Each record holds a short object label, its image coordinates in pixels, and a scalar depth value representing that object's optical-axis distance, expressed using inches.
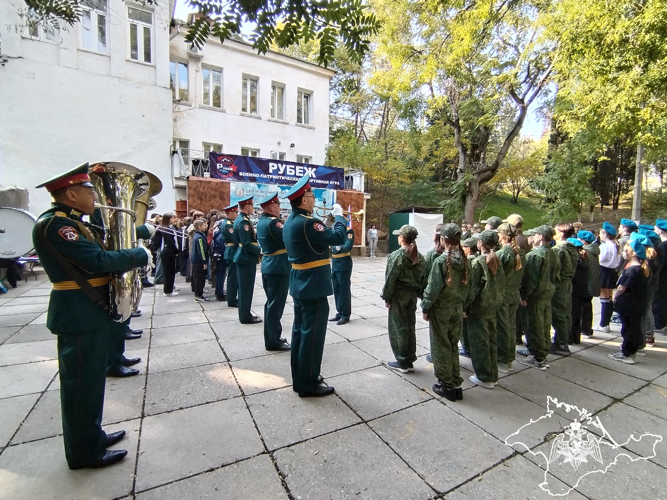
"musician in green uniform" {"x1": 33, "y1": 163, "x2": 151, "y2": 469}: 80.4
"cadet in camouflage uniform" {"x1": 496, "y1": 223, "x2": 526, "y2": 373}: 143.9
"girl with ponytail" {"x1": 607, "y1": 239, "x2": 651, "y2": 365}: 160.1
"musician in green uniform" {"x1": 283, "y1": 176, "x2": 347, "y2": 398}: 121.2
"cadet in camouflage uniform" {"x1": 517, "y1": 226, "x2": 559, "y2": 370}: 155.3
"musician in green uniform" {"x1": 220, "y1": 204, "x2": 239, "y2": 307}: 241.0
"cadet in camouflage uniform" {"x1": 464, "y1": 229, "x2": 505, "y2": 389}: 133.0
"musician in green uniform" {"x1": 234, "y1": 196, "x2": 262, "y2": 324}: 206.8
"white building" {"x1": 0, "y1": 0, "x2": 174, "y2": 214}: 430.0
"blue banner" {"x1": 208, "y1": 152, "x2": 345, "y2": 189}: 503.2
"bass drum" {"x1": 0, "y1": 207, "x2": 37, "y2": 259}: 282.4
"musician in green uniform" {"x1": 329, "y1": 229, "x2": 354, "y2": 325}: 218.7
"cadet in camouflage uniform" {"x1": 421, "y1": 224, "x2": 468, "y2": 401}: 123.3
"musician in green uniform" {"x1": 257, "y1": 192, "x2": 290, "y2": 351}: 164.6
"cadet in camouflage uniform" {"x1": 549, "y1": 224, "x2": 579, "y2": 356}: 168.1
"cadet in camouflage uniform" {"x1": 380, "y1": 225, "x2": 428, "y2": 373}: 141.9
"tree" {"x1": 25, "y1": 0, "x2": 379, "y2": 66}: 79.8
